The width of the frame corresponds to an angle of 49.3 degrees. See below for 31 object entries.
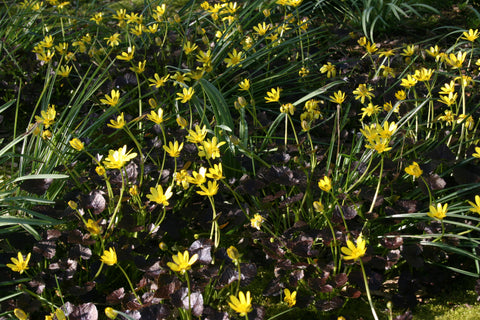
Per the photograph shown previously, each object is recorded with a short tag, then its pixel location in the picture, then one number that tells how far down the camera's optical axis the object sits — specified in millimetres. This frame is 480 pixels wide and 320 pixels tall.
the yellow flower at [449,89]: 2134
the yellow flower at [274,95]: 2114
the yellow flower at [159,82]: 2283
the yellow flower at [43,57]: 2646
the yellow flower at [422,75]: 2043
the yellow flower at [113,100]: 1974
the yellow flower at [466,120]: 2020
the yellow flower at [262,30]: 2824
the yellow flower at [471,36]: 2438
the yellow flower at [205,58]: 2482
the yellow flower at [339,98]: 2138
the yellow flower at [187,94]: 2023
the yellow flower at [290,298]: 1524
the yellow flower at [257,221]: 1640
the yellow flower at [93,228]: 1560
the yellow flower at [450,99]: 2066
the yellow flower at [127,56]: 2383
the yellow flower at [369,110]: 1990
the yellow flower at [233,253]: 1406
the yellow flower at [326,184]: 1609
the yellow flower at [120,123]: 1779
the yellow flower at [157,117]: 1815
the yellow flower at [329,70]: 2671
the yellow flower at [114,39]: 2826
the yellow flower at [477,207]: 1542
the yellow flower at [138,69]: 2390
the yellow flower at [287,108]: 1978
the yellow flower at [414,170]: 1670
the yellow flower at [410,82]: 2119
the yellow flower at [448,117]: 2068
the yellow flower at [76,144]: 1759
